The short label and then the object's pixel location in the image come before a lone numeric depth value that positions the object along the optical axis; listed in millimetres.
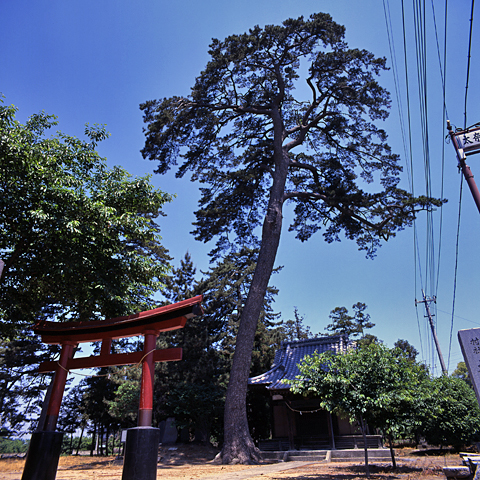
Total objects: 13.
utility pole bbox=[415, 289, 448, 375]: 22219
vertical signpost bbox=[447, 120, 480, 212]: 7367
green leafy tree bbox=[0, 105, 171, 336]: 7773
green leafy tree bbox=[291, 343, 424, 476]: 7926
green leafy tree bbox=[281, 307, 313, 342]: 37962
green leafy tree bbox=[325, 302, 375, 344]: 40094
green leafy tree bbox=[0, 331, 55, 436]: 24000
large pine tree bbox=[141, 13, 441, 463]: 14508
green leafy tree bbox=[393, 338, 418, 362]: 44397
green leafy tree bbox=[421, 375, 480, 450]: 12898
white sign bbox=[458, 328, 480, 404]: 5663
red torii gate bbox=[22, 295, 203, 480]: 5914
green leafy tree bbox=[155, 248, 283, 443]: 18453
